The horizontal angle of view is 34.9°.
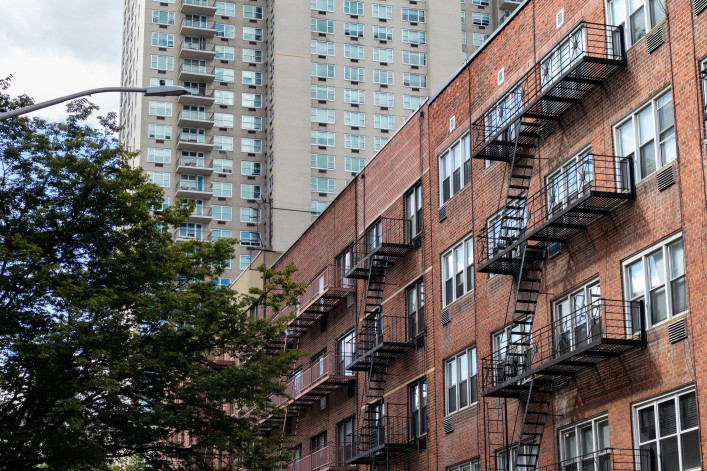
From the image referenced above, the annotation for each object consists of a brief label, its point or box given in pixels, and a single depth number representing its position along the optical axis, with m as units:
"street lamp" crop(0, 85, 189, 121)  19.92
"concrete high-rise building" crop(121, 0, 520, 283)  105.69
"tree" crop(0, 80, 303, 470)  32.97
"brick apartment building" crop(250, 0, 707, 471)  25.41
